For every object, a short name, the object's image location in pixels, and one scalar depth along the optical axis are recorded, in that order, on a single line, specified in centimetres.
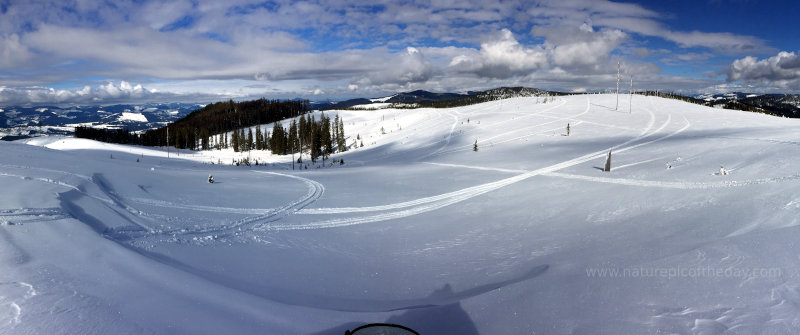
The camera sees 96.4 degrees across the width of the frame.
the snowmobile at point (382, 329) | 485
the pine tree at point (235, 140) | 10031
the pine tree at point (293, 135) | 8452
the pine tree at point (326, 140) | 7931
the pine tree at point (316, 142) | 7331
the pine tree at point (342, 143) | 7744
